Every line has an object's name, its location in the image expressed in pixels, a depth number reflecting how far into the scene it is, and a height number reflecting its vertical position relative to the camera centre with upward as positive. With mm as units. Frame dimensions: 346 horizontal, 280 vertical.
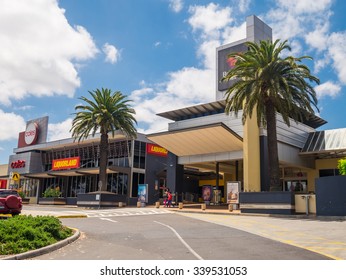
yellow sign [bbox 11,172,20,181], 28266 +1309
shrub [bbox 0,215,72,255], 9475 -1191
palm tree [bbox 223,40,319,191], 27156 +8558
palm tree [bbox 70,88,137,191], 39156 +8473
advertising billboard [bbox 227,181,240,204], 32969 +522
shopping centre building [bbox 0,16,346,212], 34531 +4822
